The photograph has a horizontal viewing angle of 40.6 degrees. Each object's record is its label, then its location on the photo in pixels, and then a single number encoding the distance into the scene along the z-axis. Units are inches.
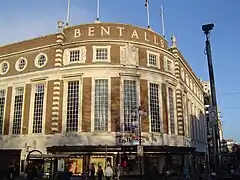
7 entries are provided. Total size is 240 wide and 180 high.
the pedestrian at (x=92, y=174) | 1138.8
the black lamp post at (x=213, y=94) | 598.1
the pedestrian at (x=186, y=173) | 1316.7
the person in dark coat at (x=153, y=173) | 720.3
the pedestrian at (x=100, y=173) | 1037.6
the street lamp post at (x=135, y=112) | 1364.4
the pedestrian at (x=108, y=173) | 1013.1
